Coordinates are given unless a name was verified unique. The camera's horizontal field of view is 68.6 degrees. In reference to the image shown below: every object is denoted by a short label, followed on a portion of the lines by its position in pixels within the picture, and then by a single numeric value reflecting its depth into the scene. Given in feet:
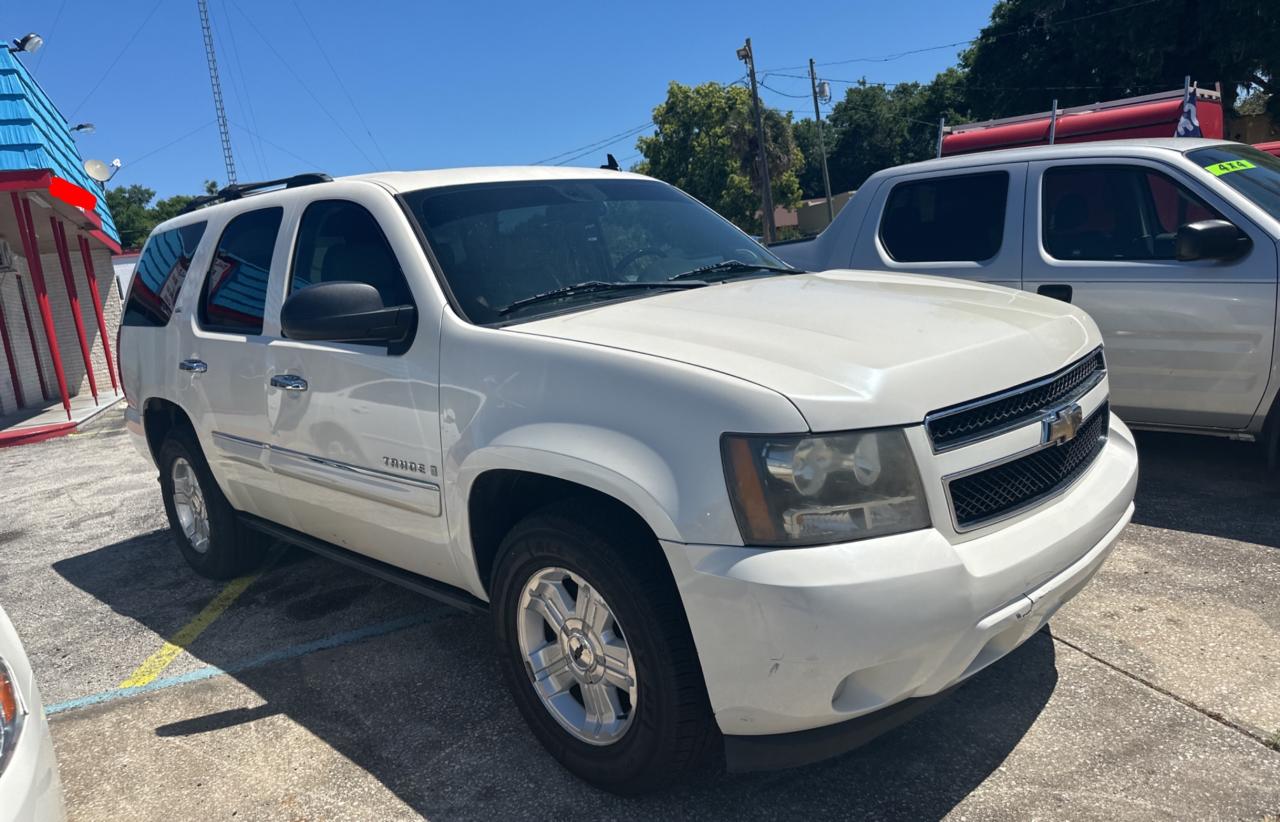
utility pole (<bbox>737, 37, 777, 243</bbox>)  125.70
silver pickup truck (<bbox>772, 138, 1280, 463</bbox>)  15.16
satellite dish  50.49
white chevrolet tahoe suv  7.29
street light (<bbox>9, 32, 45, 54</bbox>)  39.83
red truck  31.48
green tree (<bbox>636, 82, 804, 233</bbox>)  169.78
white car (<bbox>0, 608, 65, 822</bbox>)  6.39
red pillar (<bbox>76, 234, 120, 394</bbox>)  51.96
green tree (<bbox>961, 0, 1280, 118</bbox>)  77.25
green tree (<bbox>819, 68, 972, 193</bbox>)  234.79
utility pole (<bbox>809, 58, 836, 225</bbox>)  143.37
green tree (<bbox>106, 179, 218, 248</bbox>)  237.86
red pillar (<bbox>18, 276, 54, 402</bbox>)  53.62
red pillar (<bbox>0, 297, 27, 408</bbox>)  49.03
